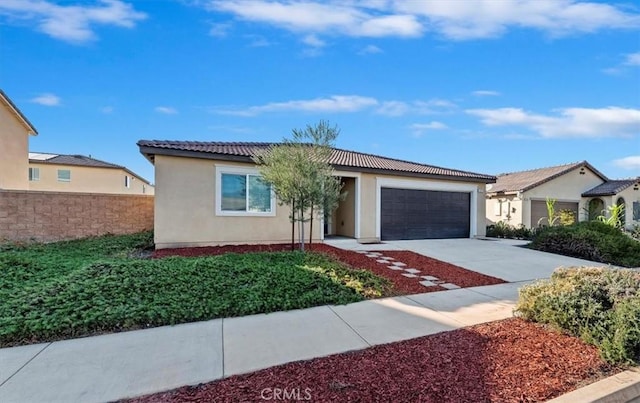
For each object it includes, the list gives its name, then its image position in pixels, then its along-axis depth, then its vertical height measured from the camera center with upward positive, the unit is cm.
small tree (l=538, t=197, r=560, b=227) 1648 -80
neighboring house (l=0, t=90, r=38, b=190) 1339 +269
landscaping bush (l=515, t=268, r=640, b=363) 327 -131
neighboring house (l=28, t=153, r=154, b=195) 2402 +225
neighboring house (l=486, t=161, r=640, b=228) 1927 +58
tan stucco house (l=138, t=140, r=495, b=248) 938 +9
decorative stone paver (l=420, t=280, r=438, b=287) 620 -170
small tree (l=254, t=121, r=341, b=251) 768 +82
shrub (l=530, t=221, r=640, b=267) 999 -141
